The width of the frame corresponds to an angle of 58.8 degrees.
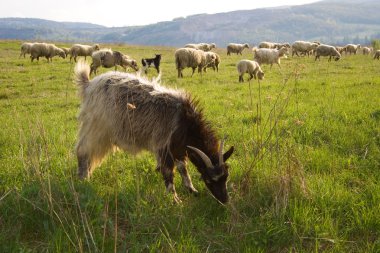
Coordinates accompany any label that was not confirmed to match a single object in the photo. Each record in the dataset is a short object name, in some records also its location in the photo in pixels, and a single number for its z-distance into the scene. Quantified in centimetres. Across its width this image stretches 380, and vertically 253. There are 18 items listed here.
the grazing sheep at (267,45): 4593
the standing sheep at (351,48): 4759
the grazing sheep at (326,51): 3422
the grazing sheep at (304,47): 4204
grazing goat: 412
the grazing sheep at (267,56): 2477
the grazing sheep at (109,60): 2034
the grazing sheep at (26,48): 2945
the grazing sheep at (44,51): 2875
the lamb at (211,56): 2188
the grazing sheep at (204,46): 4336
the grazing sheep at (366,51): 4484
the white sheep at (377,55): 3368
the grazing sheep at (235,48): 4475
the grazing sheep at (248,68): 1695
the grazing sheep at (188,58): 1977
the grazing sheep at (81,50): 3175
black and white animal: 2273
